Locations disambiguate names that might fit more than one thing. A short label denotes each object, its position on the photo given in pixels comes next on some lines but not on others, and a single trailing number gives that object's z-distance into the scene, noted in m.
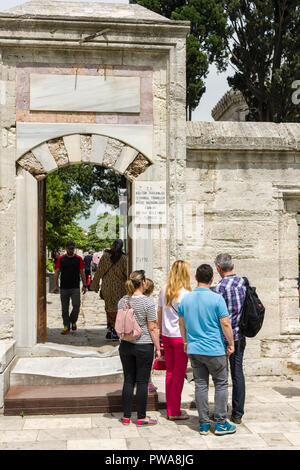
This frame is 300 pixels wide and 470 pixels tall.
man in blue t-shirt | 4.84
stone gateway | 6.64
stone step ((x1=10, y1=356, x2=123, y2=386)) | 6.00
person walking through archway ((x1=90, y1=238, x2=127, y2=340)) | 8.27
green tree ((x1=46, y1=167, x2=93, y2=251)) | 17.48
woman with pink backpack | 5.00
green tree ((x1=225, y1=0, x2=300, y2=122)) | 20.17
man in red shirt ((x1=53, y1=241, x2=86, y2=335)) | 8.84
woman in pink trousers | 5.32
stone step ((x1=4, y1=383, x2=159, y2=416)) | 5.52
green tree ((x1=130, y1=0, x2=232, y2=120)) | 20.09
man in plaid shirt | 5.21
